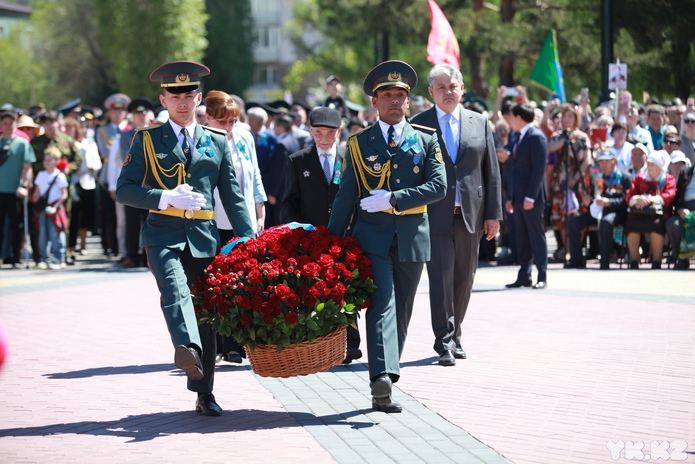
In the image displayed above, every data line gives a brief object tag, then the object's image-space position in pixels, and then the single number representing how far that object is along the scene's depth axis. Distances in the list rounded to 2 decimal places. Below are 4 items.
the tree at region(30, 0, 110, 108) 68.56
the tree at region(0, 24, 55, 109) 91.94
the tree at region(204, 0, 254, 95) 76.62
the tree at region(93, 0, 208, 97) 59.44
